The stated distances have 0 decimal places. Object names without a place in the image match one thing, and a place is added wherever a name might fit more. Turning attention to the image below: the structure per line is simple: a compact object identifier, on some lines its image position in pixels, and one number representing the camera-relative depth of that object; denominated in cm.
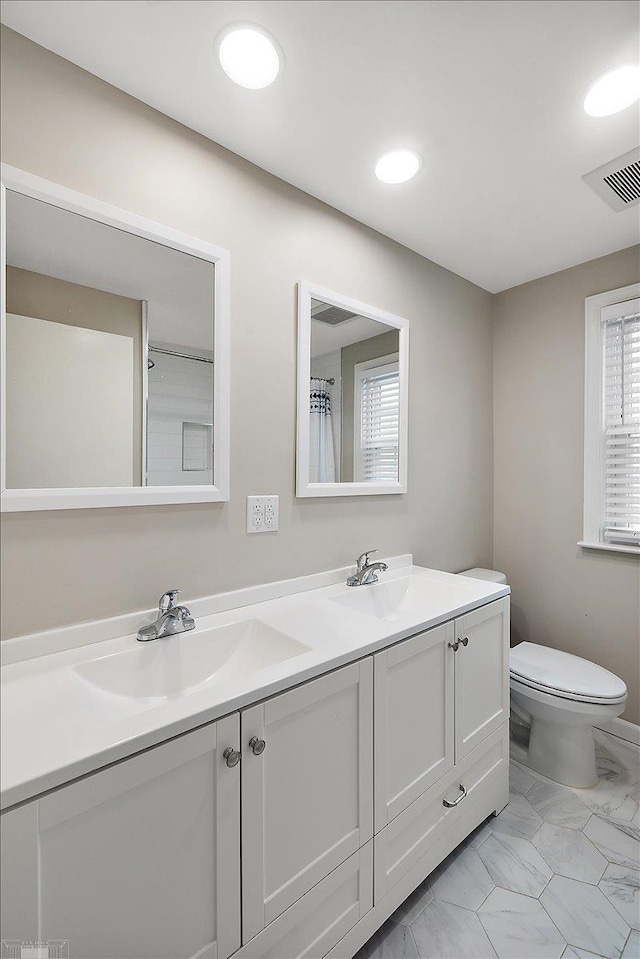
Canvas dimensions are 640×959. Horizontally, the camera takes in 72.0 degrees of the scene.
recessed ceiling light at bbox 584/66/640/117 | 120
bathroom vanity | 74
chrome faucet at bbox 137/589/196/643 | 120
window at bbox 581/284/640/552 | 219
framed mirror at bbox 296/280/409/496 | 166
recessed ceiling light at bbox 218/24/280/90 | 109
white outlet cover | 151
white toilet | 175
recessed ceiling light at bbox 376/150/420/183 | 150
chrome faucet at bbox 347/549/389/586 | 175
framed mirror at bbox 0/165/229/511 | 108
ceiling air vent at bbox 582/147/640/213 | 153
